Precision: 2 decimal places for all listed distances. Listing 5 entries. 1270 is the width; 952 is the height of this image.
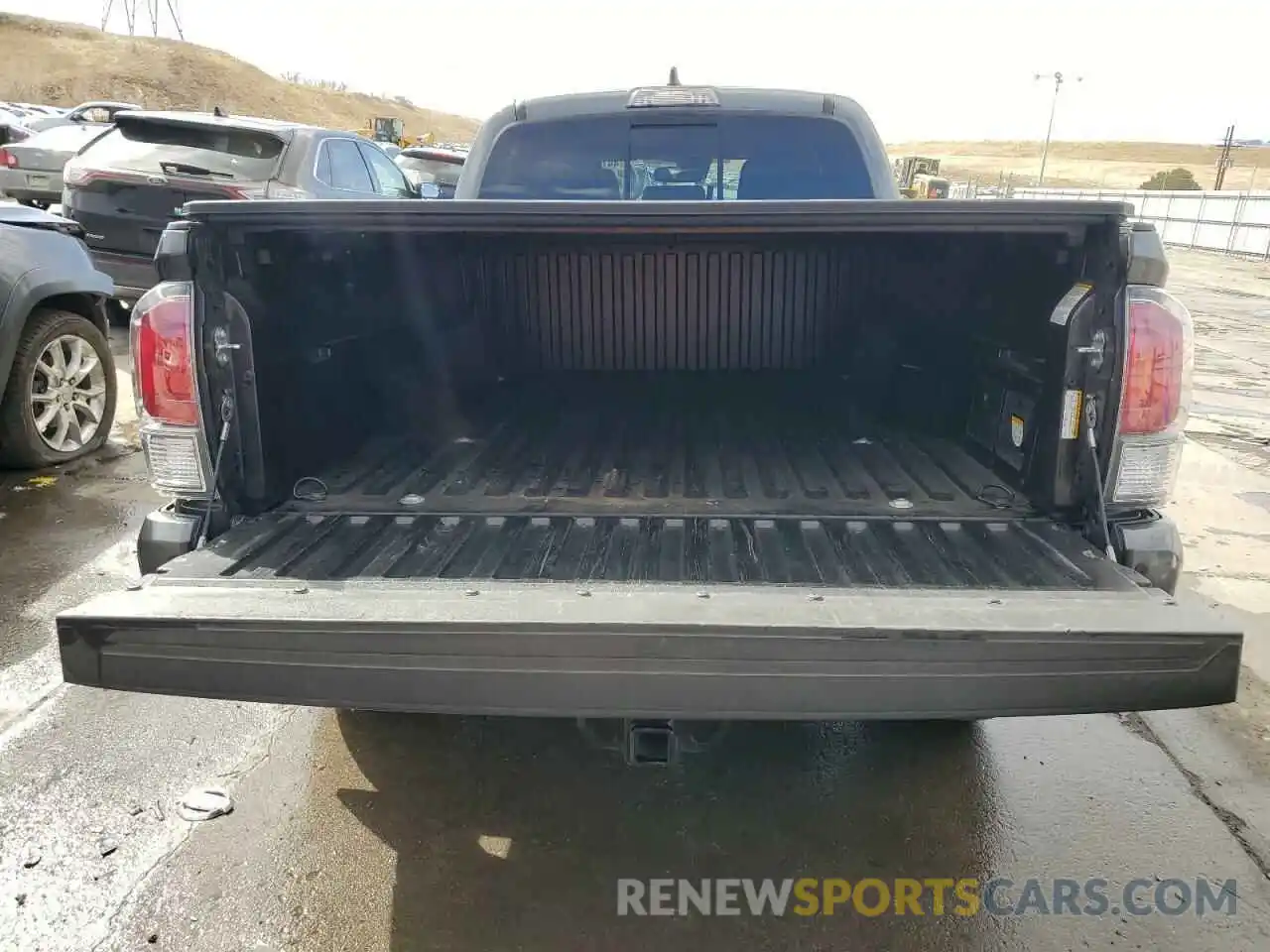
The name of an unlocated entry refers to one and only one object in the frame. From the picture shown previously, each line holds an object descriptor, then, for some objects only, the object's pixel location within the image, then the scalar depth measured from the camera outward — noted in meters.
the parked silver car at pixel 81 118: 14.88
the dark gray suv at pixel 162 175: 7.39
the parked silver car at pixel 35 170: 12.27
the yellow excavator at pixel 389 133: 35.76
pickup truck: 1.75
